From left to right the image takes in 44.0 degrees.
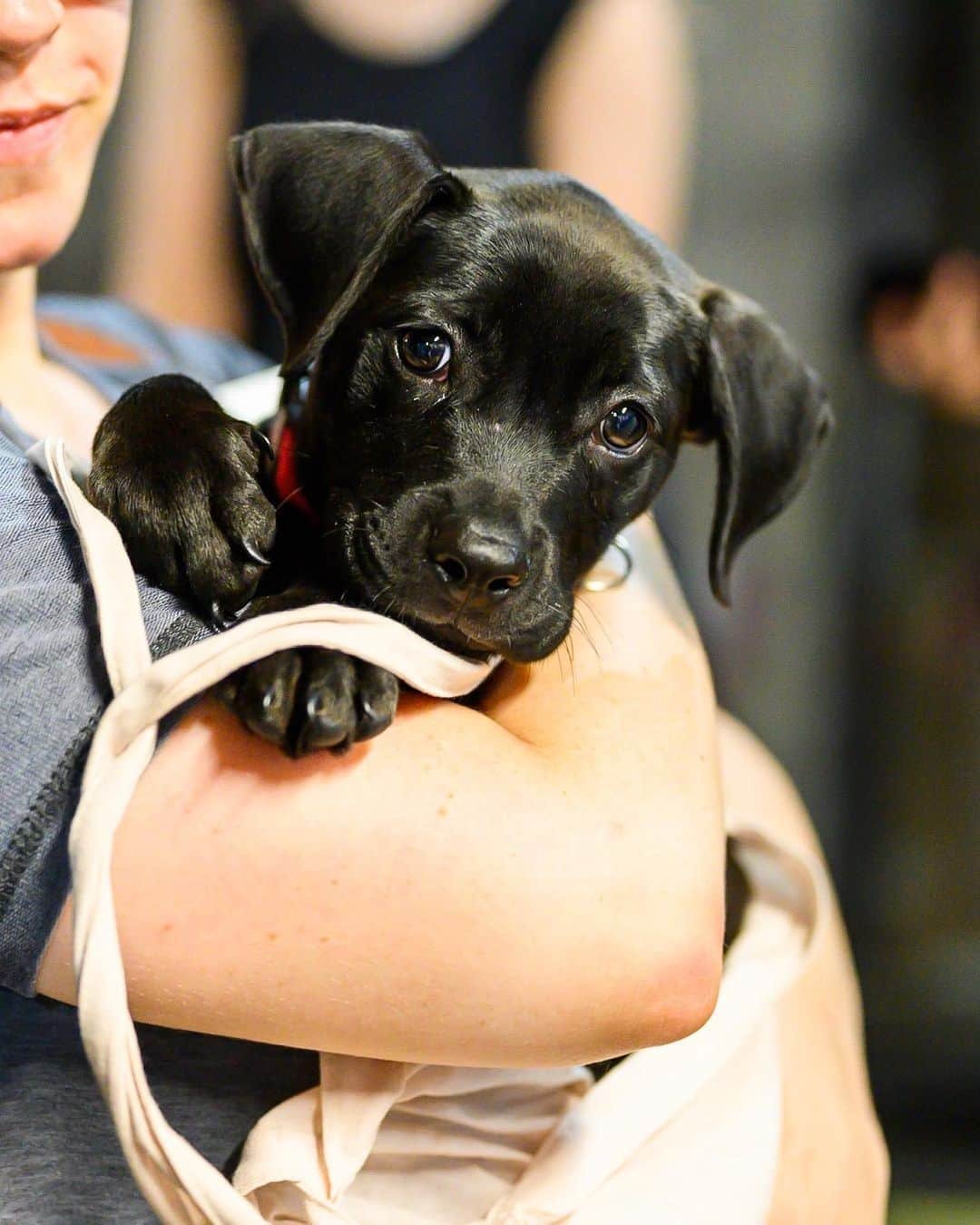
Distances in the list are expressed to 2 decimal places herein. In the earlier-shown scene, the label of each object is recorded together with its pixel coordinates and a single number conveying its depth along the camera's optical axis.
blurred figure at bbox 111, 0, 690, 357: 2.70
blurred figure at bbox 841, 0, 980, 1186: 3.24
